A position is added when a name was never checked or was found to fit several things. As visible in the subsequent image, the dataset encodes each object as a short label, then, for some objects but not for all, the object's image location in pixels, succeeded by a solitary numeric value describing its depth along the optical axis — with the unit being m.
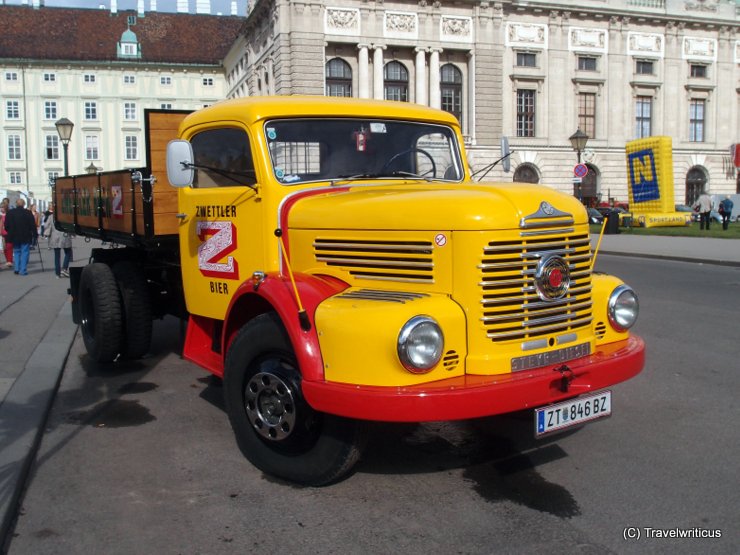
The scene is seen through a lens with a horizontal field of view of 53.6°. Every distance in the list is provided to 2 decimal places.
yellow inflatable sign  34.16
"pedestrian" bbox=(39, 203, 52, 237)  20.15
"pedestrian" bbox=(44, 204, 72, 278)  15.90
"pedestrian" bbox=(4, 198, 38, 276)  16.42
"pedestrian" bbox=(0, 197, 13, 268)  18.75
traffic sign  23.83
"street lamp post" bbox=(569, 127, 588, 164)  26.33
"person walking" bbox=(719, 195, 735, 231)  34.05
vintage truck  3.78
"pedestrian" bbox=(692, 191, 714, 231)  32.94
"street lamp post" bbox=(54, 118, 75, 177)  21.08
